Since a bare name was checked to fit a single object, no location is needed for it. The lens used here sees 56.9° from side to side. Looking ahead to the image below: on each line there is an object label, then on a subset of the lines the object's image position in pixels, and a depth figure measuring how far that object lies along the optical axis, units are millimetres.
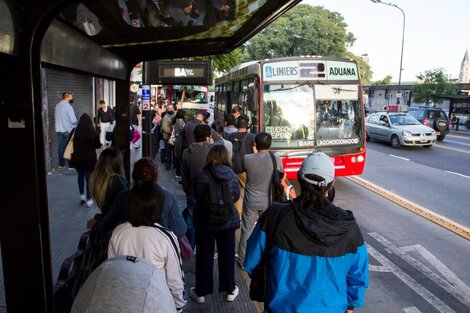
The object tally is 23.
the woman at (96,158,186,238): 3350
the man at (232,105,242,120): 9153
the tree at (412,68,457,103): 35156
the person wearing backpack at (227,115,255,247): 6930
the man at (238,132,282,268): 5270
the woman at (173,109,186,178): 10066
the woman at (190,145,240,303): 4320
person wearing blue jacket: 2467
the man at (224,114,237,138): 8227
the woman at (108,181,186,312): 2814
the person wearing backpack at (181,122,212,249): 5562
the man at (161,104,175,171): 12102
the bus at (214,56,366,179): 9453
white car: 18422
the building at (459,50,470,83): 119312
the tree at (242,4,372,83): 45000
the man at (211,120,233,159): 6849
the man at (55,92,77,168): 10398
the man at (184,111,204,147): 8883
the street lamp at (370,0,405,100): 36338
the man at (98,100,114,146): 15086
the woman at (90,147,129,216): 3947
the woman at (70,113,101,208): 7215
